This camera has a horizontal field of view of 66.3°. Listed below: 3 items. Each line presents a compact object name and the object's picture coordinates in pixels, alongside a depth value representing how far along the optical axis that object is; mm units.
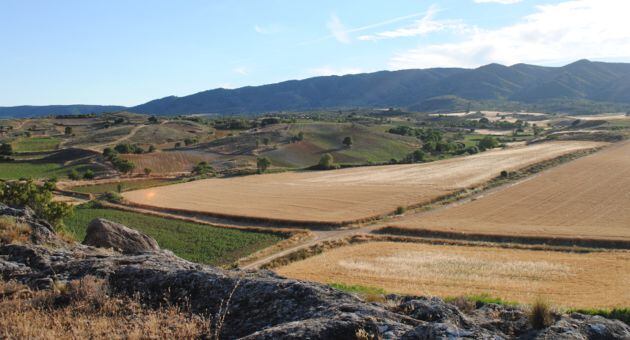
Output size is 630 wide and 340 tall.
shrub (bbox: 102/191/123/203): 65562
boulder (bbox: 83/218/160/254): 16344
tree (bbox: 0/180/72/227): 37650
